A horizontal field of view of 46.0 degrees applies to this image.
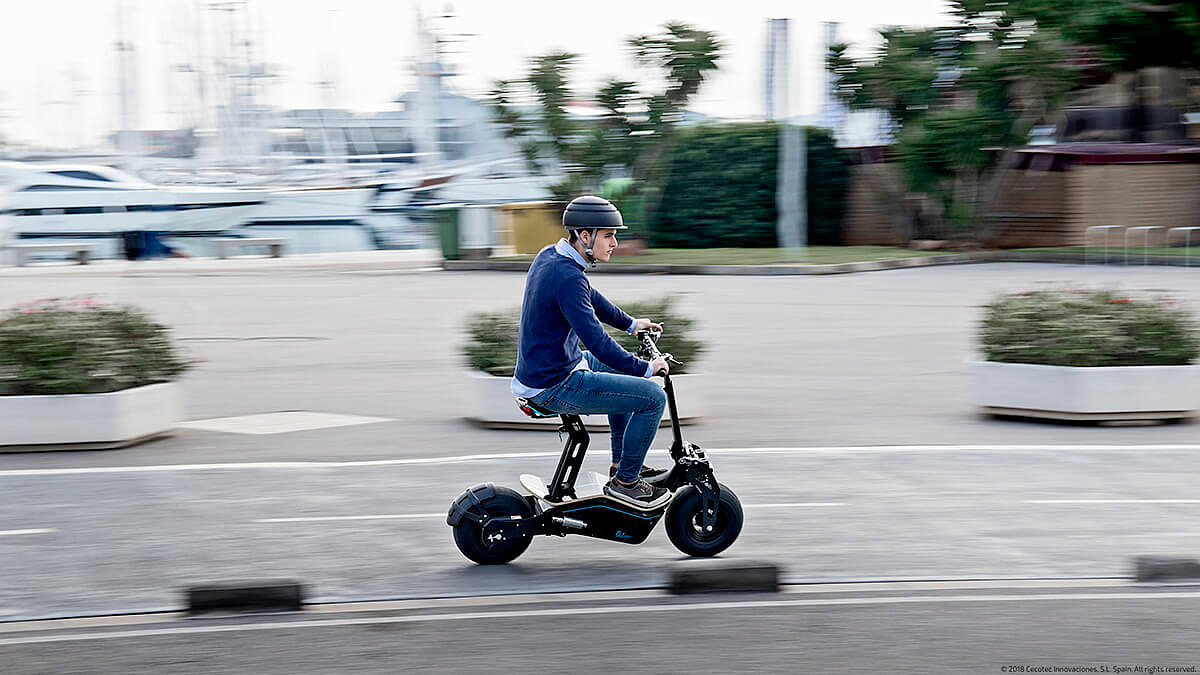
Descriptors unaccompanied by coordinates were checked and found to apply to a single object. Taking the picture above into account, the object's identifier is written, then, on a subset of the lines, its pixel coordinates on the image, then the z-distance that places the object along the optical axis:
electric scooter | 7.03
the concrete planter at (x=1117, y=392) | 11.38
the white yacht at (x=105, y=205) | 55.97
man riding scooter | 6.79
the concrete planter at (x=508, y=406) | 11.51
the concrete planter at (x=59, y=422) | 10.91
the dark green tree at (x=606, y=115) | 37.38
